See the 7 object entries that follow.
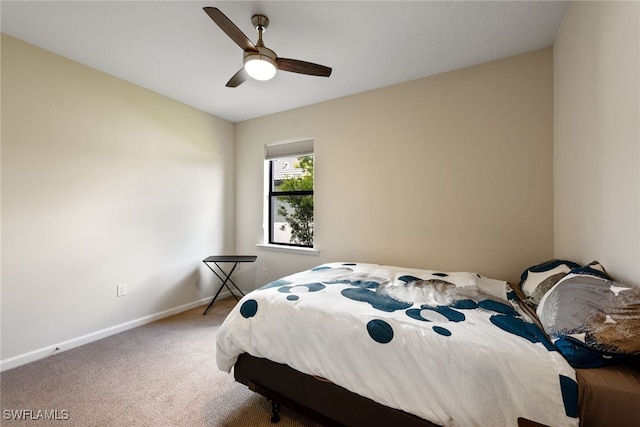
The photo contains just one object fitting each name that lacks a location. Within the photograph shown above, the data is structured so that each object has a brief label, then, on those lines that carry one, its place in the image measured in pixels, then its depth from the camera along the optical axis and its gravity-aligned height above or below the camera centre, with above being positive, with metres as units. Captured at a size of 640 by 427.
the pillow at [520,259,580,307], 1.45 -0.38
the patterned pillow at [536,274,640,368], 0.84 -0.38
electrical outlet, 2.52 -0.77
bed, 0.90 -0.61
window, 3.32 +0.32
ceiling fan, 1.55 +1.07
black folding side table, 3.08 -0.55
